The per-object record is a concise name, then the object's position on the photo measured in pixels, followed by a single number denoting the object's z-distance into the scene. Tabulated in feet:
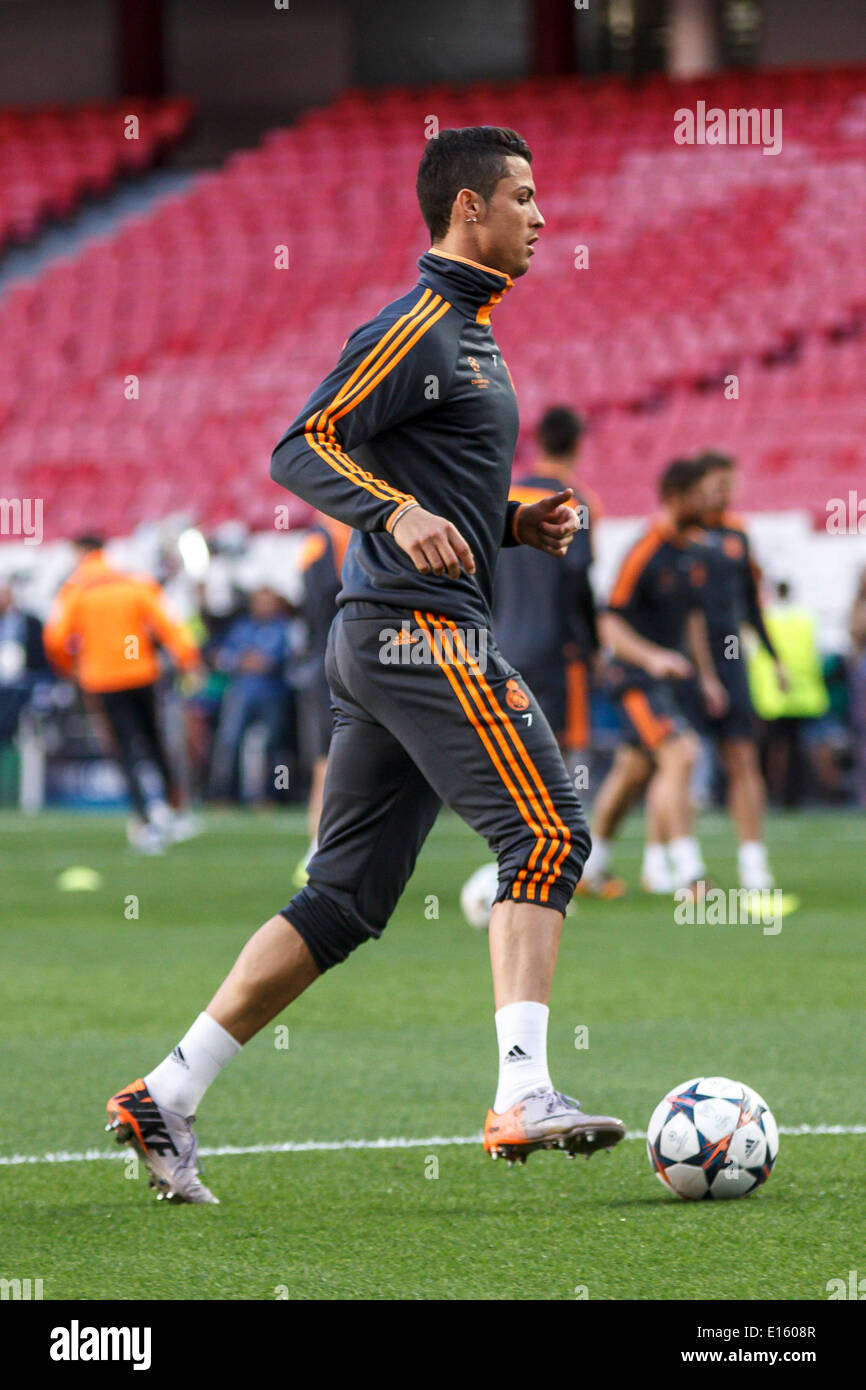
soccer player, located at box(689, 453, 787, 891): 34.96
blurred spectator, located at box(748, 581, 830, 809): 57.47
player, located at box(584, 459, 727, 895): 35.35
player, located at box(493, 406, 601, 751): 33.83
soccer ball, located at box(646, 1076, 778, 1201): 14.51
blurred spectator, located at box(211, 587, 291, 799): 63.82
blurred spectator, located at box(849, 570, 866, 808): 57.26
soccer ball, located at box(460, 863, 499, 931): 31.27
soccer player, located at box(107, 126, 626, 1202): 13.55
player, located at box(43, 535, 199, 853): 48.85
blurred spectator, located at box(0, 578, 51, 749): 65.57
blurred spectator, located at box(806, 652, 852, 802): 60.85
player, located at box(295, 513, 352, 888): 35.60
